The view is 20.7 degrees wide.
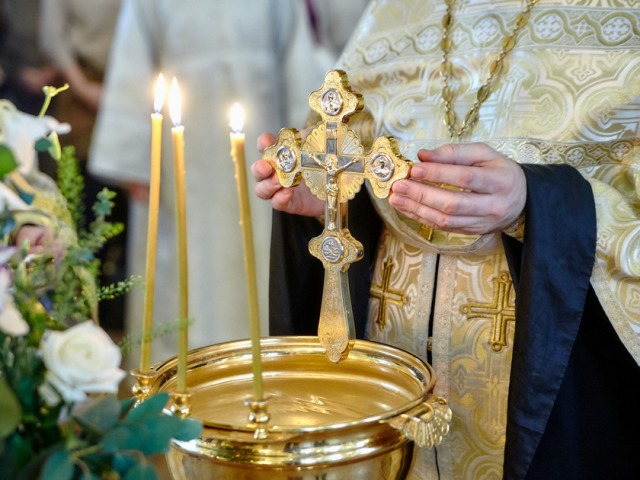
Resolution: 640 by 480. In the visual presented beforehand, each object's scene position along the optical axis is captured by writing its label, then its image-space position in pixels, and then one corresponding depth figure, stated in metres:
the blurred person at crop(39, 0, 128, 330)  5.25
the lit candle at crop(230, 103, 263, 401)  1.81
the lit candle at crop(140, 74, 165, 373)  1.85
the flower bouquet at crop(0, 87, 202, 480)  1.63
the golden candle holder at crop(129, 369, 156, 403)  1.91
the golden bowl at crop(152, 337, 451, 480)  1.80
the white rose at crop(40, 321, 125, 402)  1.63
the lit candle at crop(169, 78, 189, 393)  1.81
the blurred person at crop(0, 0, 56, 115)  5.20
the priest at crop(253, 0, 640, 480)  2.21
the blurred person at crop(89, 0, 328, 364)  5.05
